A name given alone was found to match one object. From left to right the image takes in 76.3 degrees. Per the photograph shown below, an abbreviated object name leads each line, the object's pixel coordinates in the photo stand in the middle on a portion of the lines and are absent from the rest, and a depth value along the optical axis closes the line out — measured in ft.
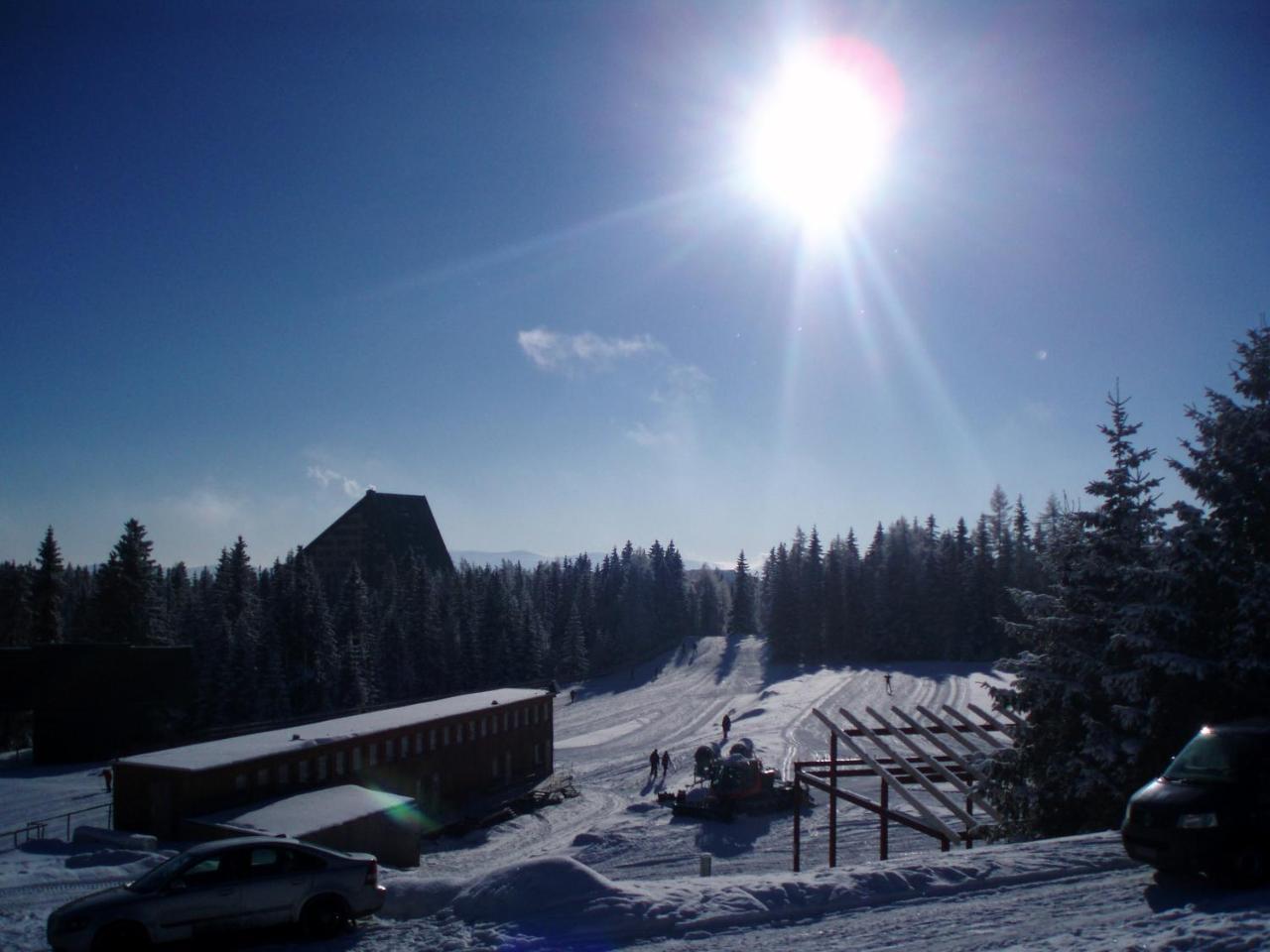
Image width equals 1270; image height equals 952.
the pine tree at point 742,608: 353.10
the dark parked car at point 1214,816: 29.68
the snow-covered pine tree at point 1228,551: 48.24
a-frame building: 317.63
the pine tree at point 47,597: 165.27
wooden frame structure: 59.98
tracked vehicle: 99.25
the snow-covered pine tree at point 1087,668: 52.06
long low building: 70.79
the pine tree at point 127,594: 160.25
